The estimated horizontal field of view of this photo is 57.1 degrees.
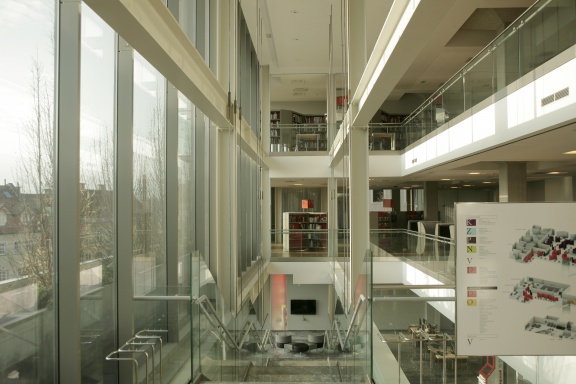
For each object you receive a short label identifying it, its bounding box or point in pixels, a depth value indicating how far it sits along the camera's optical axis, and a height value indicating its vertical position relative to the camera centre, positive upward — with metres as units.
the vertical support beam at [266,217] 17.08 -0.37
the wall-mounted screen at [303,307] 22.73 -4.34
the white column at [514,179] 11.01 +0.53
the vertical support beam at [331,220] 13.99 -0.46
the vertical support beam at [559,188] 17.72 +0.55
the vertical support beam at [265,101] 17.64 +3.54
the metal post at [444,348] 3.96 -1.07
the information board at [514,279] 3.57 -0.51
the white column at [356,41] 8.23 +2.61
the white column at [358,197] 8.47 +0.14
